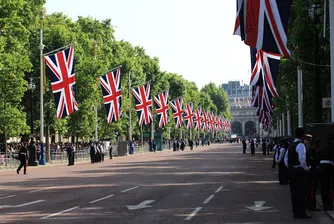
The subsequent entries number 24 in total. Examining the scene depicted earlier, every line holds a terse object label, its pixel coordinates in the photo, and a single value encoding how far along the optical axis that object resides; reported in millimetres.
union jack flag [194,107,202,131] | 116888
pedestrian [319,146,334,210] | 16734
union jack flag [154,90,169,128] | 76312
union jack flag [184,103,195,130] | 99688
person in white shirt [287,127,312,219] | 15402
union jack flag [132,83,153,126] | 67500
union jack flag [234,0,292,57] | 18656
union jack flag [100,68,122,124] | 55375
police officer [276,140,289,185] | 25812
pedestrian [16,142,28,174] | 39000
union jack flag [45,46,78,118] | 44906
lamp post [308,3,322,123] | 24516
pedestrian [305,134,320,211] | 16984
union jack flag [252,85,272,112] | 41831
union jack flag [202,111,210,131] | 128087
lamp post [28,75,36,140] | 50091
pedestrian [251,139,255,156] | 72938
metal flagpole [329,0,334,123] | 23688
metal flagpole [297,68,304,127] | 38134
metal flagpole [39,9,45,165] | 50344
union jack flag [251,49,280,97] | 31394
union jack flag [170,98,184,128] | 87250
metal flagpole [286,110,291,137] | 62844
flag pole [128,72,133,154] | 85038
